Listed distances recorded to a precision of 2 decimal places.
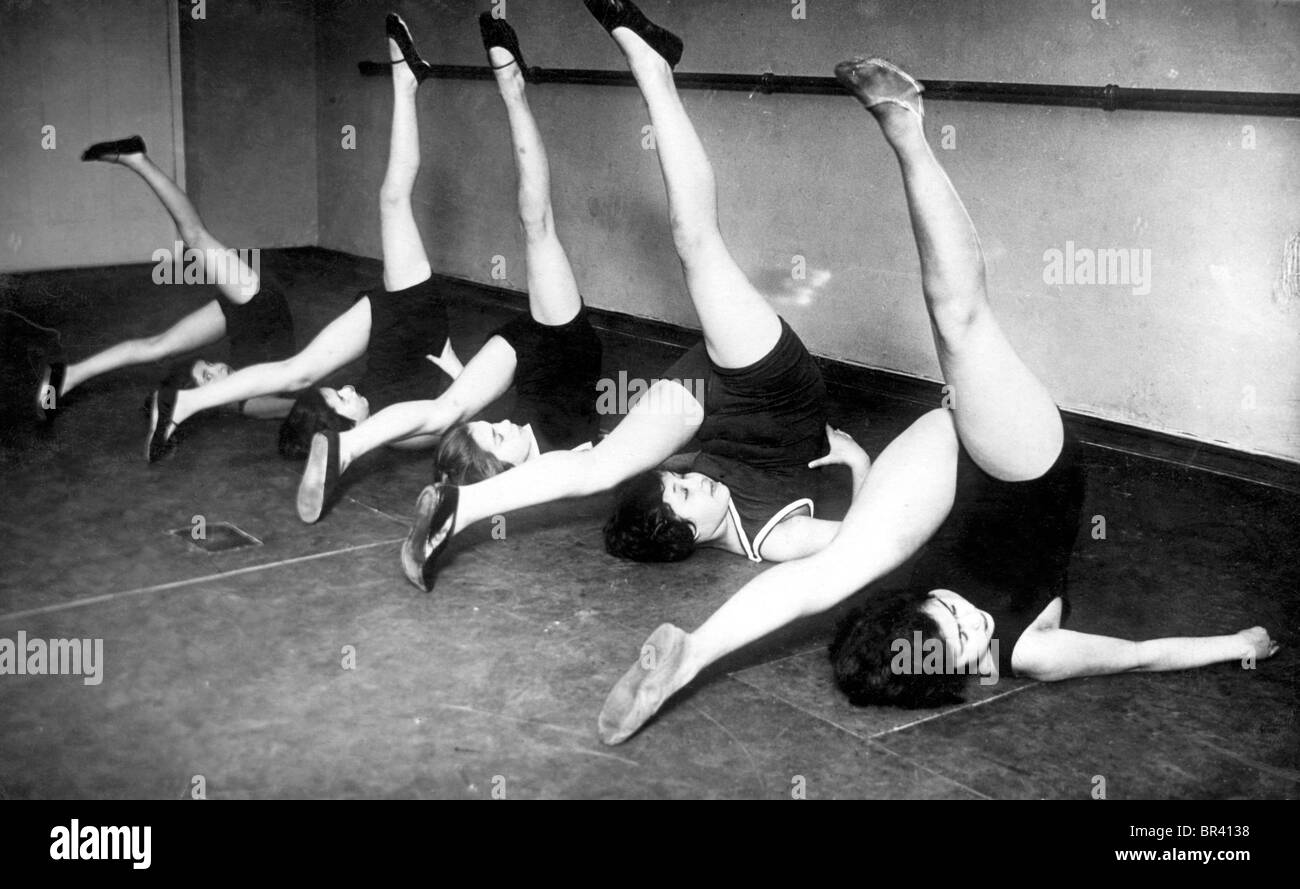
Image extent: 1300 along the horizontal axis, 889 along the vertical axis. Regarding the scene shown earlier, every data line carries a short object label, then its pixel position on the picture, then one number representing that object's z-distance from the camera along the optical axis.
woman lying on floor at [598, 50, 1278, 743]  2.24
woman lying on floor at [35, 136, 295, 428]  4.06
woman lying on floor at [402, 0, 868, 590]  2.88
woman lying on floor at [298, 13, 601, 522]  3.48
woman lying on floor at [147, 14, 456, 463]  3.71
